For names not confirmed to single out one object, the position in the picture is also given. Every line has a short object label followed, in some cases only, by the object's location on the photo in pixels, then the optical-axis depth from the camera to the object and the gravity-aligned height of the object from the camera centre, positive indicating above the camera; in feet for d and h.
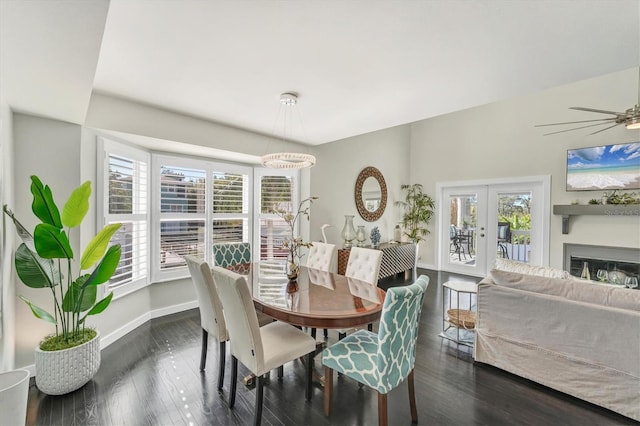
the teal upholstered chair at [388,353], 4.98 -3.15
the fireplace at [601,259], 13.70 -2.46
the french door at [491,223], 16.60 -0.73
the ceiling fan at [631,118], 8.48 +3.18
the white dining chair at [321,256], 10.96 -1.93
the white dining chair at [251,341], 5.53 -3.21
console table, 15.37 -3.02
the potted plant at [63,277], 6.52 -1.83
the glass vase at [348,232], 15.89 -1.25
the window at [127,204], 9.40 +0.19
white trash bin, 4.02 -3.11
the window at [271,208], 14.58 +0.14
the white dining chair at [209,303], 7.06 -2.61
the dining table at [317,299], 5.82 -2.29
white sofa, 6.08 -3.17
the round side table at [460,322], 9.36 -3.92
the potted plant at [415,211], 20.88 +0.11
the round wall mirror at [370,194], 18.11 +1.29
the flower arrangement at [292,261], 8.36 -1.64
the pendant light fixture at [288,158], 8.65 +1.86
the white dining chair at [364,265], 9.18 -1.96
